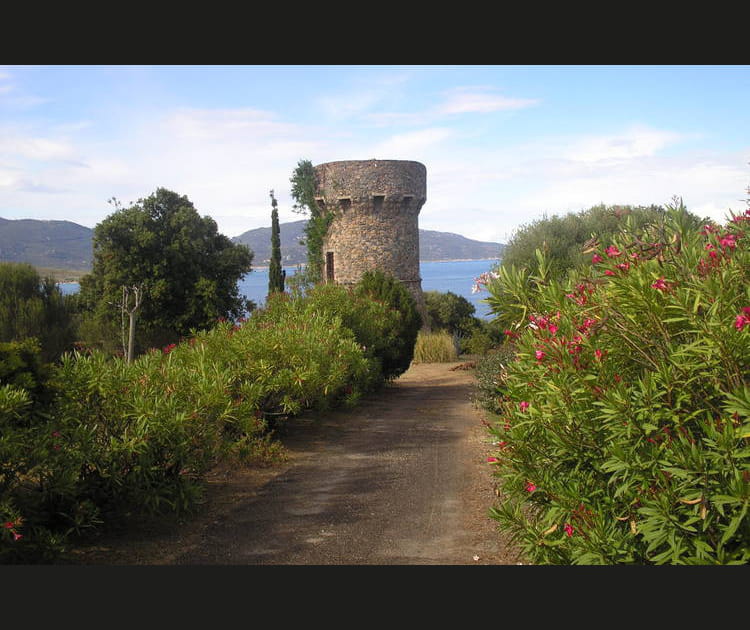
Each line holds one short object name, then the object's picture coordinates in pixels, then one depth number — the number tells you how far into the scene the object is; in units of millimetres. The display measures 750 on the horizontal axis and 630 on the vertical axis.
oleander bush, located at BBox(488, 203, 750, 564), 3340
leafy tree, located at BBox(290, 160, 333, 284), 25875
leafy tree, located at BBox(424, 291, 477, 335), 31031
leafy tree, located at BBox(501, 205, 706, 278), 20109
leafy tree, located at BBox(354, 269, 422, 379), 16562
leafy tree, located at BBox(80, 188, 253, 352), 25828
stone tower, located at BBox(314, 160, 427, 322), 24578
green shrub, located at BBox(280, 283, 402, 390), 14750
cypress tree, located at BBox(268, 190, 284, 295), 28422
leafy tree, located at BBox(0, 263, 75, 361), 24312
